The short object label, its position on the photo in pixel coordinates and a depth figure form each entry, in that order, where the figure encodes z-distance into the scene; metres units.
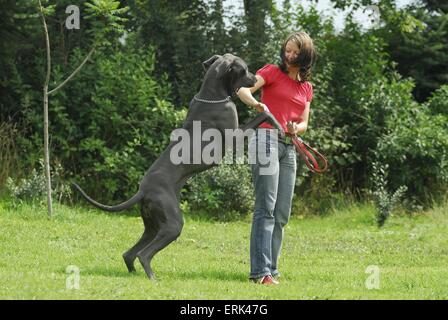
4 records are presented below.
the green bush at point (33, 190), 18.59
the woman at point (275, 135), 10.46
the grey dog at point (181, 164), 10.38
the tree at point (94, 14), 17.07
